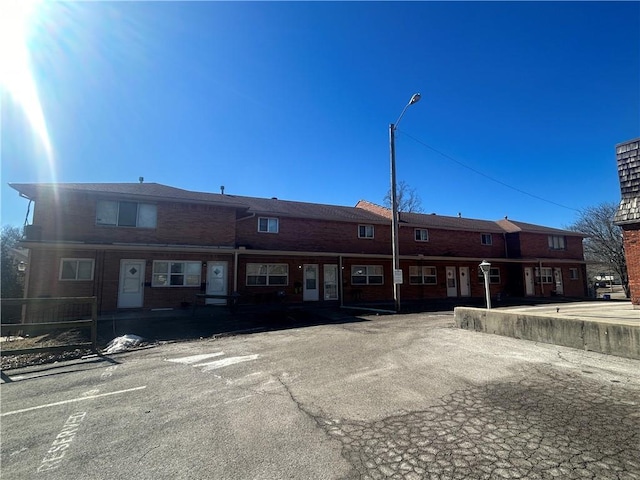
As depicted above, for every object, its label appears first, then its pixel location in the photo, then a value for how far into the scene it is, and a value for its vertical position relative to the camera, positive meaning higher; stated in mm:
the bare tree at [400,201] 39988 +9669
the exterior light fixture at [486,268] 11570 +474
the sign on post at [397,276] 15469 +305
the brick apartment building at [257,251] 15094 +1822
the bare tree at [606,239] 34156 +4344
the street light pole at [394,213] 15602 +3261
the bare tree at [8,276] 22953 +765
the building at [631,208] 10148 +2231
